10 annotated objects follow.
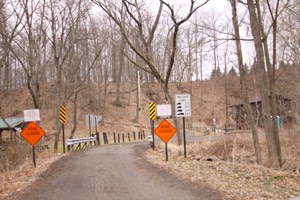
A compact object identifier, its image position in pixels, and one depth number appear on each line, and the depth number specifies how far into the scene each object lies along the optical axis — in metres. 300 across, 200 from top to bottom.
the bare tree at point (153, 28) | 14.35
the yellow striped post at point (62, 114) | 19.45
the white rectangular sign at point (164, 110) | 14.30
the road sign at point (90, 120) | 25.52
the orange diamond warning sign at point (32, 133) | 11.80
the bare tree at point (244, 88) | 13.01
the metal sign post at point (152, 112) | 17.67
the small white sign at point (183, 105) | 12.38
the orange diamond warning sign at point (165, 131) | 11.80
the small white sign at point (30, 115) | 14.77
